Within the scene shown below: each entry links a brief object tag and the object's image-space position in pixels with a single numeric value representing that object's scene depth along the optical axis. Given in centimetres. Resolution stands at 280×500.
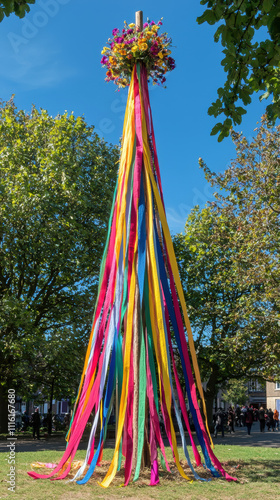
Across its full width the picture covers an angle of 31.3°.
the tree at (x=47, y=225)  1584
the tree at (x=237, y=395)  5609
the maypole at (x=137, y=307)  685
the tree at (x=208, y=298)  2222
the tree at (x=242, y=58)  491
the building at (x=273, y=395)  5166
